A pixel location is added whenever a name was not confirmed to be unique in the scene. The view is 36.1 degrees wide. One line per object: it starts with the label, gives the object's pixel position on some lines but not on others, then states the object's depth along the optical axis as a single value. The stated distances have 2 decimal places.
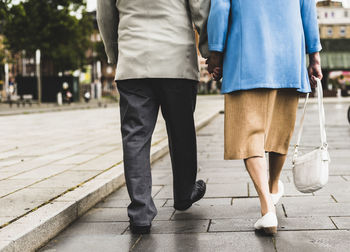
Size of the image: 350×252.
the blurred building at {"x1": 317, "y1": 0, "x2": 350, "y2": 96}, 46.44
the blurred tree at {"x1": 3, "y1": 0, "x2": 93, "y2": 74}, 35.28
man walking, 3.41
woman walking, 3.25
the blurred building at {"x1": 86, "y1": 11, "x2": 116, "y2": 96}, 69.12
